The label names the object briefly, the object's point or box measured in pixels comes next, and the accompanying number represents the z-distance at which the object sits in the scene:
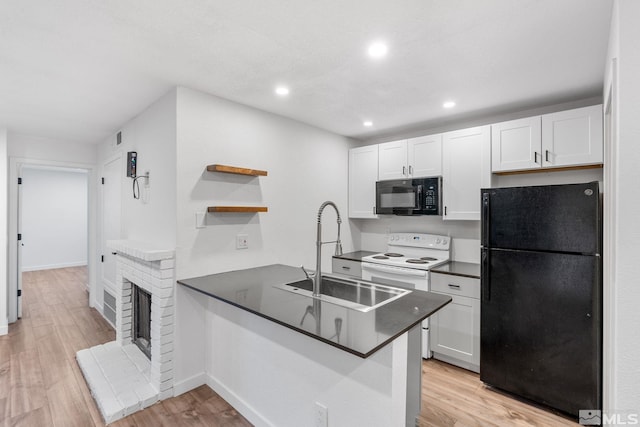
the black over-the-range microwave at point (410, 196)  3.20
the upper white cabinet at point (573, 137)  2.38
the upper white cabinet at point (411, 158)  3.25
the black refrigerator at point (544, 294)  2.09
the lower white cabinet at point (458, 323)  2.71
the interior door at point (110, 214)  3.73
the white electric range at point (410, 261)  2.98
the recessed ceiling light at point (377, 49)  1.82
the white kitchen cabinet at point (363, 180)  3.79
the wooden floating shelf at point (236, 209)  2.54
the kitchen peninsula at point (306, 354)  1.41
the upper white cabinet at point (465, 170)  2.94
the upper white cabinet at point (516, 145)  2.65
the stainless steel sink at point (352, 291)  1.85
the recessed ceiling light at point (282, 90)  2.48
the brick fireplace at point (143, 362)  2.27
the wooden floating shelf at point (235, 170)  2.51
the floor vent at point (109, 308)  3.83
